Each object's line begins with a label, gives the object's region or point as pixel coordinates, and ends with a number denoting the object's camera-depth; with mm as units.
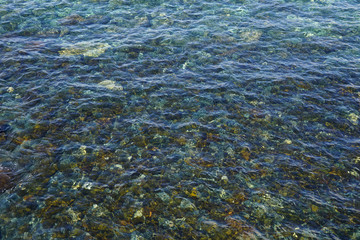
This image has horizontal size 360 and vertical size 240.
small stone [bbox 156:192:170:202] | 13352
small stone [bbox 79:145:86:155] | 15262
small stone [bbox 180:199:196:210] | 13031
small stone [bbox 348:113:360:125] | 17297
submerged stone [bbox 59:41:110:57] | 22453
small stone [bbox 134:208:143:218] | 12579
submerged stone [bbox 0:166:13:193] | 13422
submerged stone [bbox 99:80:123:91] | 19594
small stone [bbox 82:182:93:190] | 13641
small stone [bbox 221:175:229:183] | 14215
